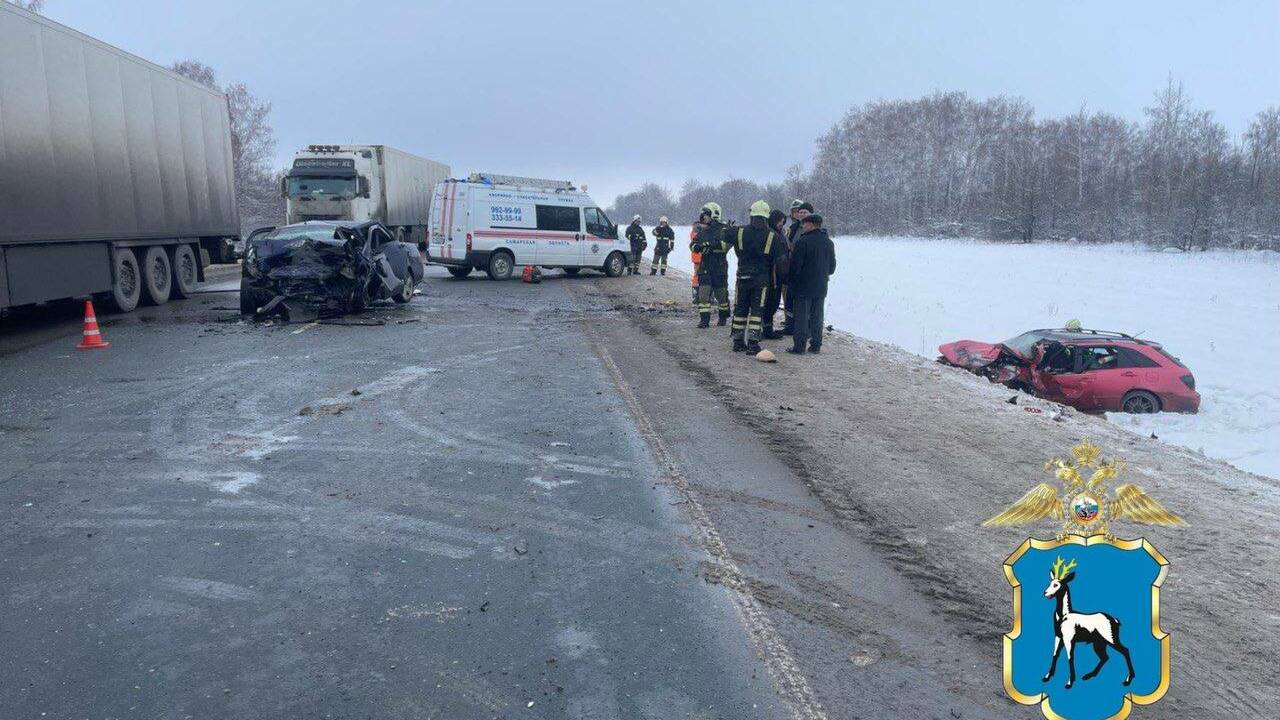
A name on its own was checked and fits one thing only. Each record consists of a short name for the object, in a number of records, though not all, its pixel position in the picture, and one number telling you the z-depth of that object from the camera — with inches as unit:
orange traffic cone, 433.4
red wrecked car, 515.8
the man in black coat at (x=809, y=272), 439.8
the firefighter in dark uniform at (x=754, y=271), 434.9
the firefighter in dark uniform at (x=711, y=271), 542.0
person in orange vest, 590.2
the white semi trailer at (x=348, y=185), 956.6
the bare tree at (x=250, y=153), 2079.2
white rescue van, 860.6
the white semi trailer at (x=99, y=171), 446.0
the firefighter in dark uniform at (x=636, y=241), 1034.1
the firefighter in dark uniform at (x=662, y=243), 994.1
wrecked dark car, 539.5
